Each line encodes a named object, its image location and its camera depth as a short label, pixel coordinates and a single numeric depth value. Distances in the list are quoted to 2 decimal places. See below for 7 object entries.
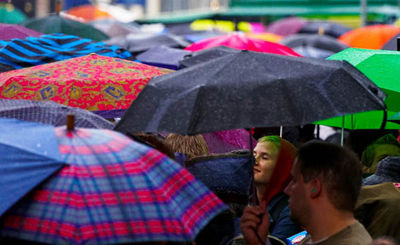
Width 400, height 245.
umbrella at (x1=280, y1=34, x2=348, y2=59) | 26.33
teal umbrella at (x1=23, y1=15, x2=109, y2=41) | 21.07
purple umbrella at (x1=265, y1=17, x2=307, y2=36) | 42.88
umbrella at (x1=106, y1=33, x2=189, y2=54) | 22.96
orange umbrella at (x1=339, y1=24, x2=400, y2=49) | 29.95
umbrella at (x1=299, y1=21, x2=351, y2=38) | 41.05
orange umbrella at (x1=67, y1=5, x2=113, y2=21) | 41.92
